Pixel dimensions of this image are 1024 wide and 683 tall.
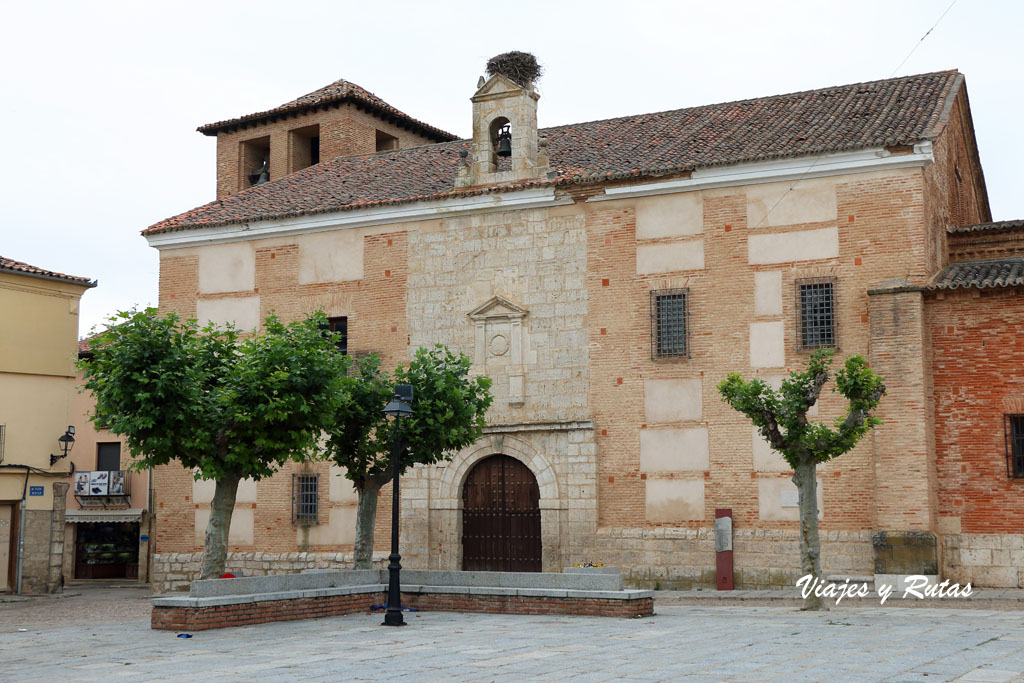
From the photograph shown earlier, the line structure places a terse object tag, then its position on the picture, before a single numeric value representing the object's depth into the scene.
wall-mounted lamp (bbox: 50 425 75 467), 26.03
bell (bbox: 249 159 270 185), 31.12
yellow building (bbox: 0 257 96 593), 25.39
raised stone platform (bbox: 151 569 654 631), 14.66
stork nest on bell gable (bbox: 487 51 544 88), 24.39
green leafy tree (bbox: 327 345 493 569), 18.67
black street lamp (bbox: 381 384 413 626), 14.80
